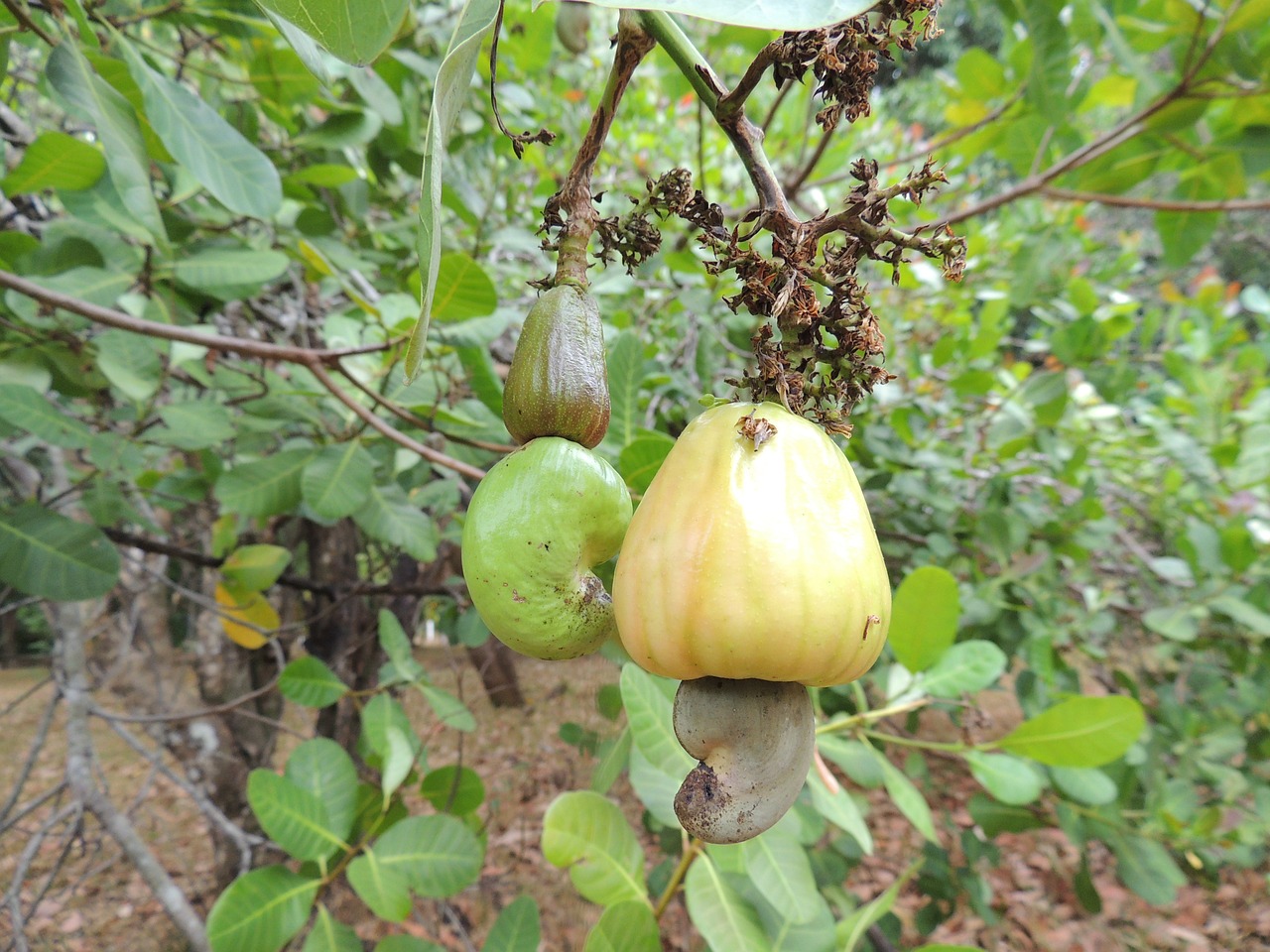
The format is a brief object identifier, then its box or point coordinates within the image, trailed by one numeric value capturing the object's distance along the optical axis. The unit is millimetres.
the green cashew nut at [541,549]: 149
